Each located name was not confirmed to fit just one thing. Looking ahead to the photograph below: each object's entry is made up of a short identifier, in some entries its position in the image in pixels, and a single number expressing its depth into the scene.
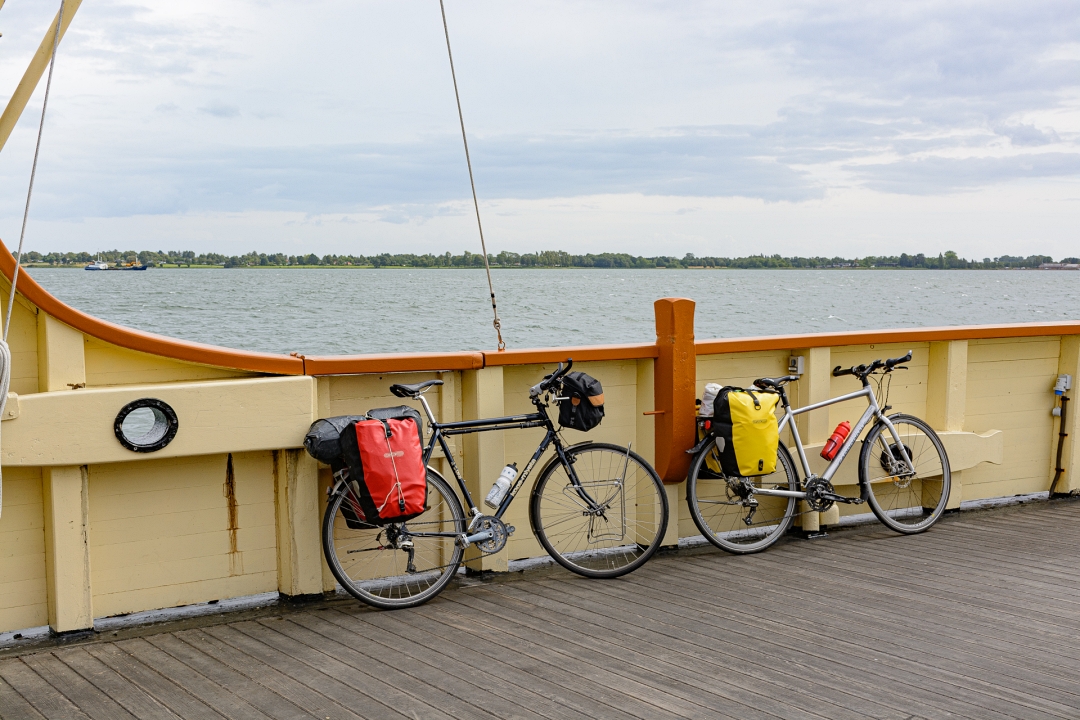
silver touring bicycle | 5.00
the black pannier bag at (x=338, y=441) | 4.00
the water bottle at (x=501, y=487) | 4.46
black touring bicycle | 4.24
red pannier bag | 3.99
